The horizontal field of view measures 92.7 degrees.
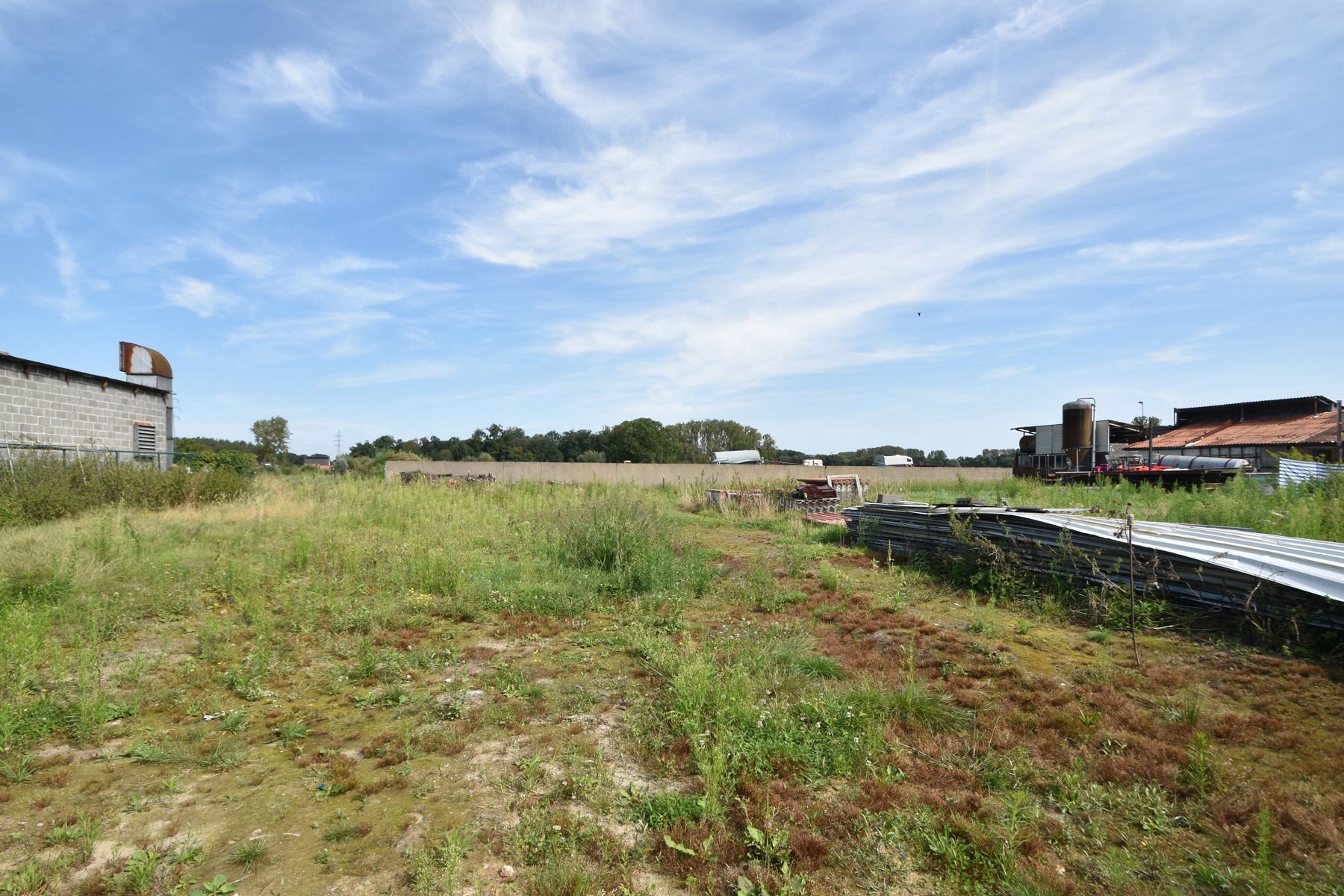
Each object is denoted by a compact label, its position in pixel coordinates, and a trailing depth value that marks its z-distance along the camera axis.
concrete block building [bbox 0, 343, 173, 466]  15.96
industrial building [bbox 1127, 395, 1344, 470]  29.84
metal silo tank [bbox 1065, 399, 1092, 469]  29.89
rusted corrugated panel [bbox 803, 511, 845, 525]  13.39
